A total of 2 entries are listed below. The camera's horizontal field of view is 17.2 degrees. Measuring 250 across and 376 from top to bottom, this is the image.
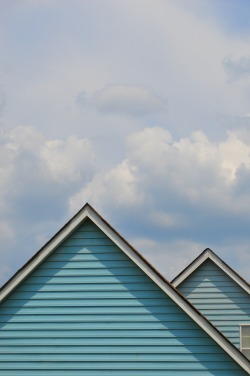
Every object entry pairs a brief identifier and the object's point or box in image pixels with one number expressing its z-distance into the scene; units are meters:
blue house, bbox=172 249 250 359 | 29.48
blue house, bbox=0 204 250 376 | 18.08
